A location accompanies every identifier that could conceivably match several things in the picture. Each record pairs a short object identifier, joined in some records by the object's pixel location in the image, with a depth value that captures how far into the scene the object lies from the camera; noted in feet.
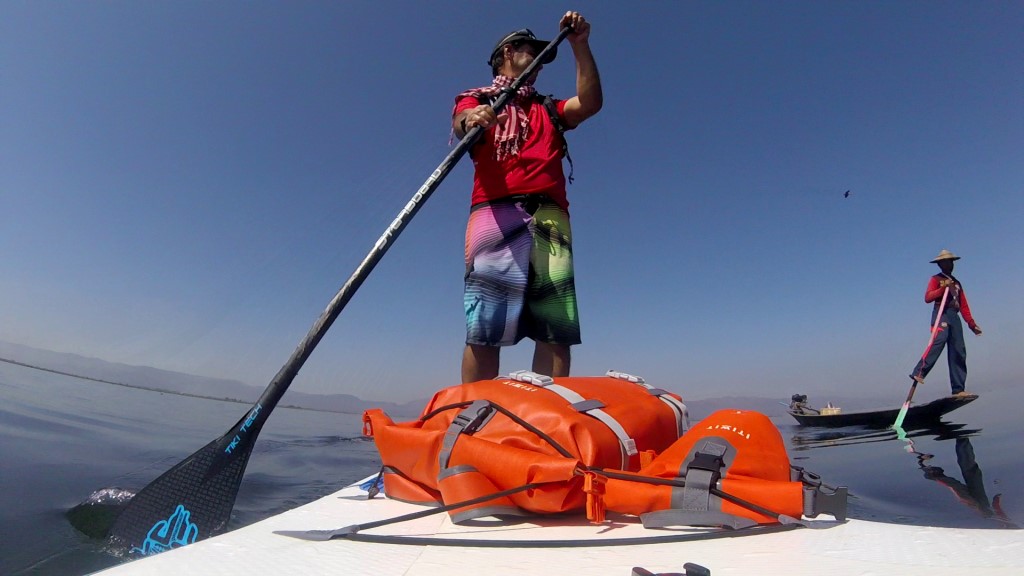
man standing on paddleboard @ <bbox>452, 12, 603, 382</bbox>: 6.26
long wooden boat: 14.23
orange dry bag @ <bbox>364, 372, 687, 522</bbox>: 3.22
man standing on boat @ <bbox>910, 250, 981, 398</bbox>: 14.44
